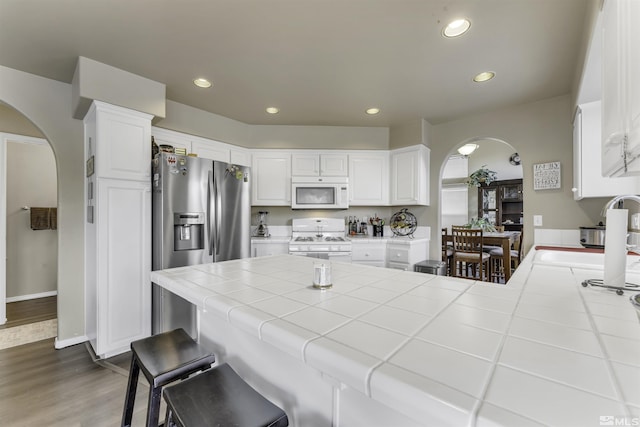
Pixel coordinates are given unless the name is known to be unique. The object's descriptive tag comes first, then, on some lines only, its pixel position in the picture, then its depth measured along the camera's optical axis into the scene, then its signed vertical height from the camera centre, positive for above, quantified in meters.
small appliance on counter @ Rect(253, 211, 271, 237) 3.97 -0.21
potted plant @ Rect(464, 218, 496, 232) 4.82 -0.23
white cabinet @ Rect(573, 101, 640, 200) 2.05 +0.43
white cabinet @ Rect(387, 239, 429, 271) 3.50 -0.53
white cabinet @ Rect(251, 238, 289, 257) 3.63 -0.46
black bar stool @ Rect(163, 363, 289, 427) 0.79 -0.60
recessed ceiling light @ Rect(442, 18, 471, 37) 1.83 +1.28
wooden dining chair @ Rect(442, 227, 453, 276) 4.17 -0.60
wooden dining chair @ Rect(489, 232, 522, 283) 4.36 -0.81
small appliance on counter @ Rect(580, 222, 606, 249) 2.32 -0.20
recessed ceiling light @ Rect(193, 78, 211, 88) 2.61 +1.26
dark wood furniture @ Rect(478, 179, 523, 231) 6.90 +0.26
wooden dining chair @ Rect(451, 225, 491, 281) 3.73 -0.48
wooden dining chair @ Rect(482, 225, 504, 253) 4.51 -0.60
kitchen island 0.43 -0.29
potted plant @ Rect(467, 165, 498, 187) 6.55 +0.88
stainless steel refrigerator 2.47 -0.08
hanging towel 3.63 -0.08
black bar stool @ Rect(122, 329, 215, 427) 1.05 -0.60
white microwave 3.87 +0.29
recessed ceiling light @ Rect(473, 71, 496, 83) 2.46 +1.26
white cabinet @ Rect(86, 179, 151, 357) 2.27 -0.48
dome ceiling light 5.02 +1.21
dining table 3.81 -0.41
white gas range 3.53 -0.37
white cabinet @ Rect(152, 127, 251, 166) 3.04 +0.82
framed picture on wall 2.88 +0.40
